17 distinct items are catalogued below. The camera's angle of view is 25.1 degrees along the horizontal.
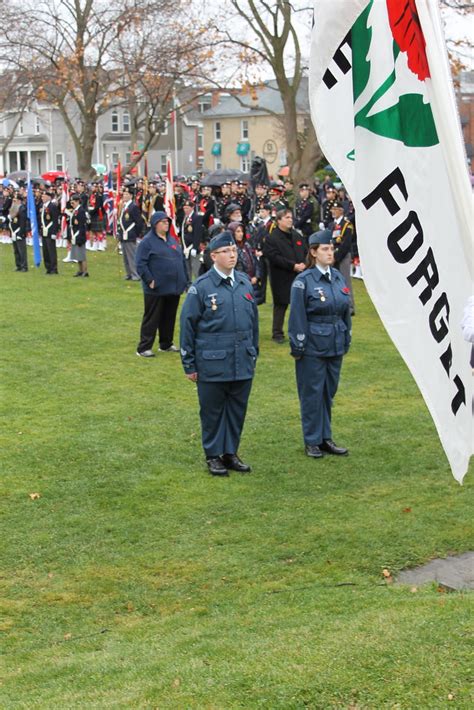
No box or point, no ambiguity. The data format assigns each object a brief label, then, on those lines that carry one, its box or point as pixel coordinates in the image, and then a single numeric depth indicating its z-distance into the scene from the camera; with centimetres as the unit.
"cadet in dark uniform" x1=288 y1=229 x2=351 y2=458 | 970
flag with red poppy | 452
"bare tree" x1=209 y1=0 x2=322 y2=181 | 2992
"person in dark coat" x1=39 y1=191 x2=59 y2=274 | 2653
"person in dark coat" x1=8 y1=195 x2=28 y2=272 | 2730
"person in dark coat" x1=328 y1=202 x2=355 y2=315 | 1758
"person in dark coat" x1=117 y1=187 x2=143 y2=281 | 2441
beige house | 9131
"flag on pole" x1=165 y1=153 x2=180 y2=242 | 2080
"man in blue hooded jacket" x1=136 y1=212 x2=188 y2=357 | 1484
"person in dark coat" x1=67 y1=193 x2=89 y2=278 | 2595
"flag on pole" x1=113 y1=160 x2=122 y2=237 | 2752
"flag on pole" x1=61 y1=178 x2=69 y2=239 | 3173
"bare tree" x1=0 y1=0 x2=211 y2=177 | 4000
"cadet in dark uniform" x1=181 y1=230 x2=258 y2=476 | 914
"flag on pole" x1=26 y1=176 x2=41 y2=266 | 2759
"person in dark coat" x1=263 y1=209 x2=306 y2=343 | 1582
